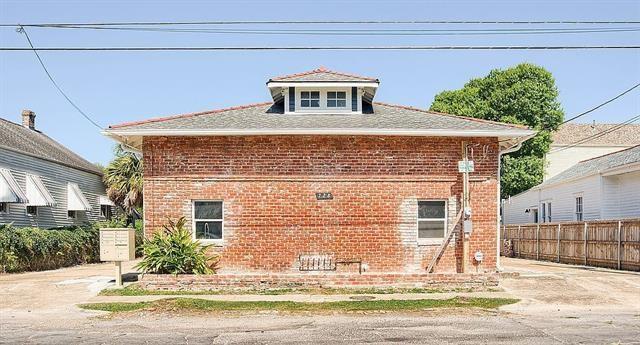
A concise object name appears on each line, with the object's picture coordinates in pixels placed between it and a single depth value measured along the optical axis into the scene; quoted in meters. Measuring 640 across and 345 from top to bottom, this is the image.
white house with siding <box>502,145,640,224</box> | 26.45
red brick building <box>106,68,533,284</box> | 18.19
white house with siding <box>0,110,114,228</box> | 27.20
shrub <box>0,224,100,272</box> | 23.58
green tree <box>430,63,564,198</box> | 45.38
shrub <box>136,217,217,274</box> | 16.89
